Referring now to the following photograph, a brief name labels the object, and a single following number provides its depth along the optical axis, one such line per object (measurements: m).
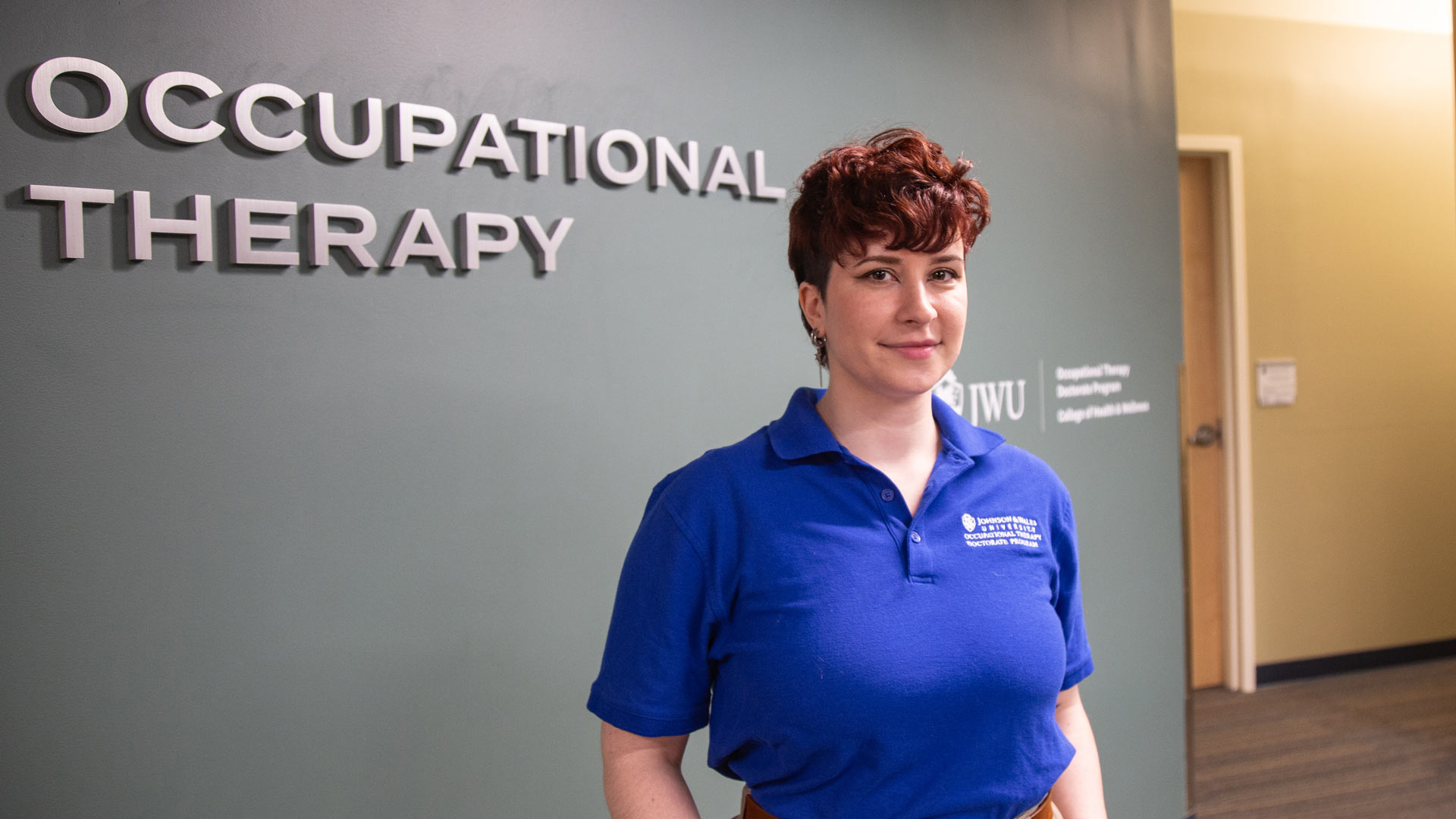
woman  1.05
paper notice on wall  4.49
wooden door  4.46
